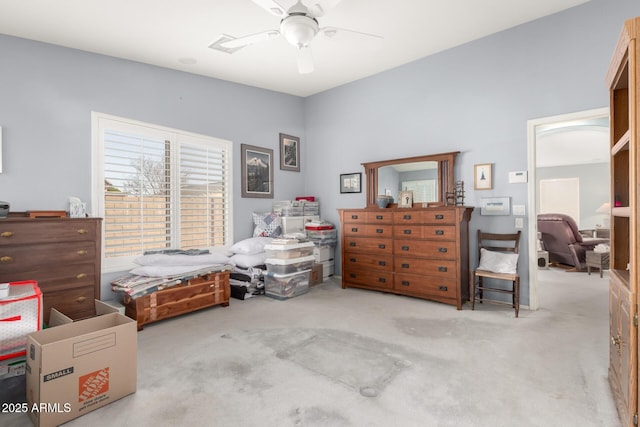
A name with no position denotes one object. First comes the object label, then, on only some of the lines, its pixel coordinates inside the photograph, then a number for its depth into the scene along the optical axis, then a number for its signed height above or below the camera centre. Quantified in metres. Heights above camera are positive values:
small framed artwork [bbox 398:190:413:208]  4.61 +0.19
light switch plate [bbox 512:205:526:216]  3.94 +0.02
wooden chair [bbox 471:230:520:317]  3.69 -0.63
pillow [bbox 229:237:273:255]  4.77 -0.47
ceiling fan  2.71 +1.61
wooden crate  3.42 -0.95
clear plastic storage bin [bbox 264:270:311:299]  4.47 -0.98
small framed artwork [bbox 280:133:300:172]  5.89 +1.11
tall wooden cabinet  1.60 -0.09
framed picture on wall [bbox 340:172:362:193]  5.47 +0.51
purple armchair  6.17 -0.55
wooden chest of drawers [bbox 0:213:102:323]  2.81 -0.39
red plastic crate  2.13 -0.69
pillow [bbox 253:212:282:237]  5.22 -0.18
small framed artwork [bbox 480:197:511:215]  4.04 +0.08
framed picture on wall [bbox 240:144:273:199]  5.34 +0.71
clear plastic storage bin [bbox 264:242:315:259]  4.48 -0.51
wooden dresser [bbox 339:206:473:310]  3.96 -0.51
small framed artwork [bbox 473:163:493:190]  4.15 +0.44
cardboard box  1.83 -0.92
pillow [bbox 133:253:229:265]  3.71 -0.52
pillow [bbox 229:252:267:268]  4.70 -0.66
